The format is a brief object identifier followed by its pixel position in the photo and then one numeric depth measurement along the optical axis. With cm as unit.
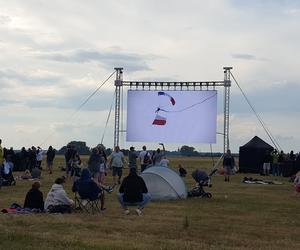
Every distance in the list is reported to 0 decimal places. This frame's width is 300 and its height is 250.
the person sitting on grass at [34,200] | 1430
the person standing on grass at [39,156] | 3443
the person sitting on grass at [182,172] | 3218
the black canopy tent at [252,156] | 3781
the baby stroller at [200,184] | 1964
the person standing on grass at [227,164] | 2975
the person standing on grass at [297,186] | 2131
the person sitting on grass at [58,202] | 1412
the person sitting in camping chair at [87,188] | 1439
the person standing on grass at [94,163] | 2164
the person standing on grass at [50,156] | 3340
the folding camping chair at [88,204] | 1456
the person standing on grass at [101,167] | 2291
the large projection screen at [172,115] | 3641
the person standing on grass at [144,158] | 3014
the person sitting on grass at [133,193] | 1463
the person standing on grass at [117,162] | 2447
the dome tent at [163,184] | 1884
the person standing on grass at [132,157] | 2617
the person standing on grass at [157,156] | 2949
